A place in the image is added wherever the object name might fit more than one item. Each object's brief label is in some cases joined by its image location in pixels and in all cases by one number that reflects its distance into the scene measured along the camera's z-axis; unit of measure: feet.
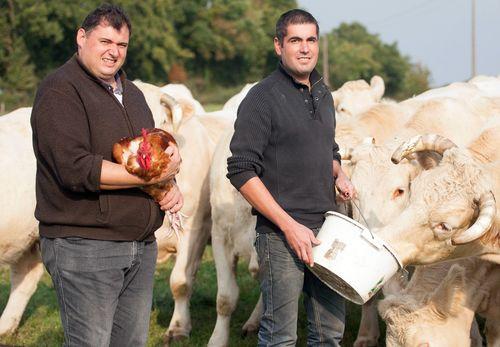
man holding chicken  13.01
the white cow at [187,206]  26.43
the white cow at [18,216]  24.97
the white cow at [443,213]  15.80
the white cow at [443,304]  18.39
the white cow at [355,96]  38.45
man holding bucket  15.14
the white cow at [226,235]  24.07
